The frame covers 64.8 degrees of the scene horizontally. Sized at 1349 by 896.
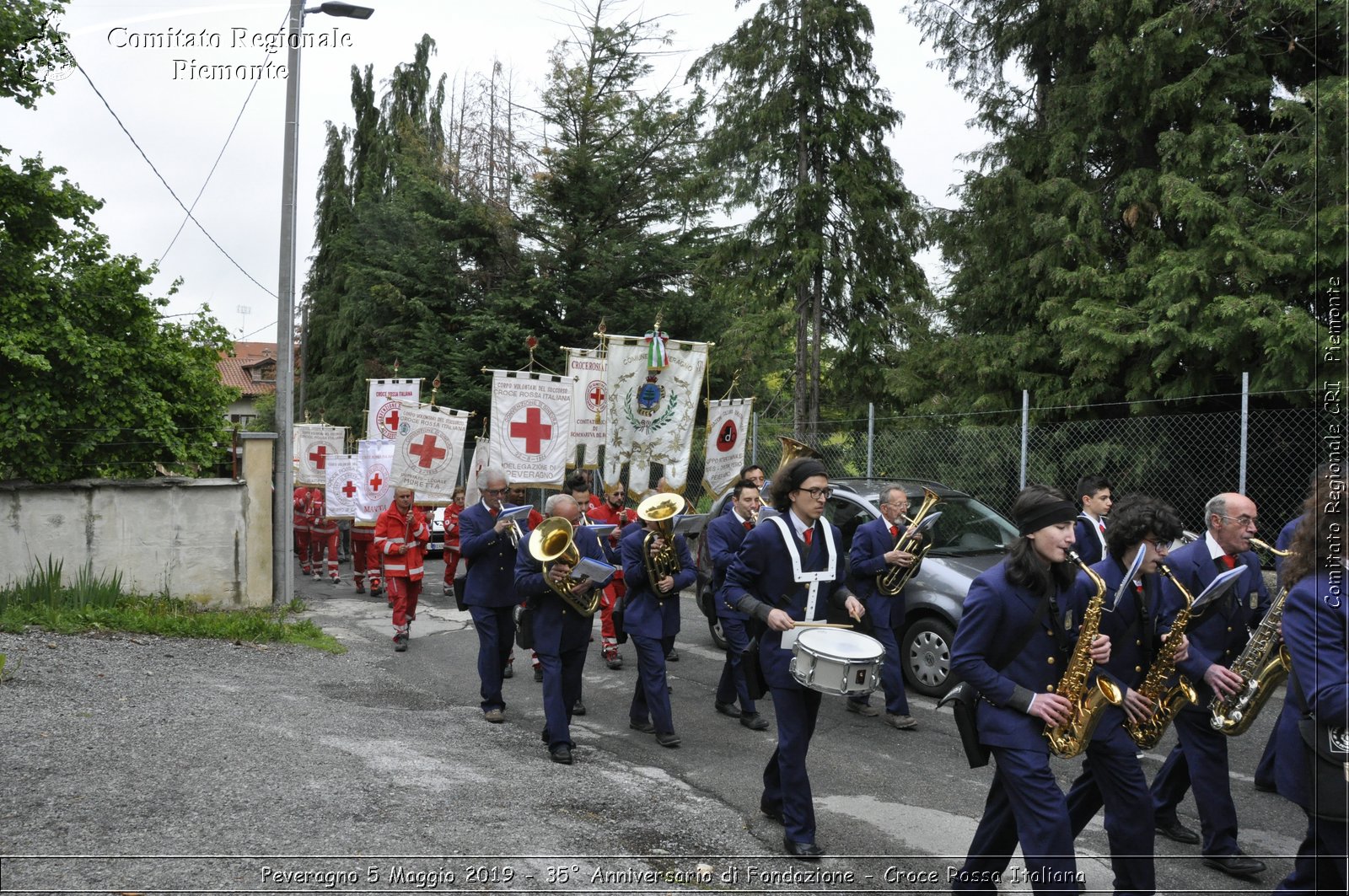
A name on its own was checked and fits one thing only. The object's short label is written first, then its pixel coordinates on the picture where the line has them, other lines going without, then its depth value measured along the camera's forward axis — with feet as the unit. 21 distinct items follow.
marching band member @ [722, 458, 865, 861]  17.90
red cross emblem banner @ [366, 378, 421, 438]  55.31
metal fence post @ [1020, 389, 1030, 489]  40.51
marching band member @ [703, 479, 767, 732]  25.68
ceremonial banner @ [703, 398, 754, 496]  46.85
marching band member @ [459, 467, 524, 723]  27.30
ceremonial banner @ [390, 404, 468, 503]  45.39
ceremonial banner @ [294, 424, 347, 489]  70.79
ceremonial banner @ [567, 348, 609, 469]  47.01
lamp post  44.34
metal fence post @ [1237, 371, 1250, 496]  33.21
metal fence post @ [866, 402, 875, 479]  46.57
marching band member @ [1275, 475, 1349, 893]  12.25
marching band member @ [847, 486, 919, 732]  26.96
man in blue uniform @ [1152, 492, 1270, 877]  17.48
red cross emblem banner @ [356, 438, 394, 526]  56.13
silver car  29.73
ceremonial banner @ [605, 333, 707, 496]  43.09
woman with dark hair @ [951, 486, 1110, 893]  13.73
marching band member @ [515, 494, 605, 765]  23.17
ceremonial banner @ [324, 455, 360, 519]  62.13
